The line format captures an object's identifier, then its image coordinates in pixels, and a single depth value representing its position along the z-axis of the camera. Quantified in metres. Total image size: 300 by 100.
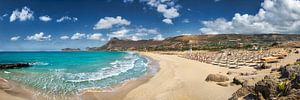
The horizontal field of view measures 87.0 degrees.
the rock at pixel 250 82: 7.79
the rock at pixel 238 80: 9.51
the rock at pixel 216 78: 10.54
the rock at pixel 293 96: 4.95
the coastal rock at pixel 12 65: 22.87
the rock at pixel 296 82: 5.28
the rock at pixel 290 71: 6.88
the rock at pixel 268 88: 5.63
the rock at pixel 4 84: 10.20
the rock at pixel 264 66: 14.86
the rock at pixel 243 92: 6.61
